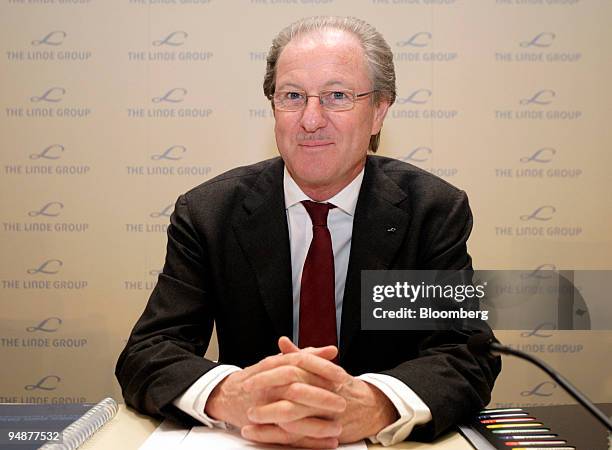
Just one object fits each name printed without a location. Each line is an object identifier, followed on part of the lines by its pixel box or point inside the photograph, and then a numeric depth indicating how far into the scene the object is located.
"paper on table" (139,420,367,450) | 1.19
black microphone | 0.90
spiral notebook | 1.16
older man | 1.70
